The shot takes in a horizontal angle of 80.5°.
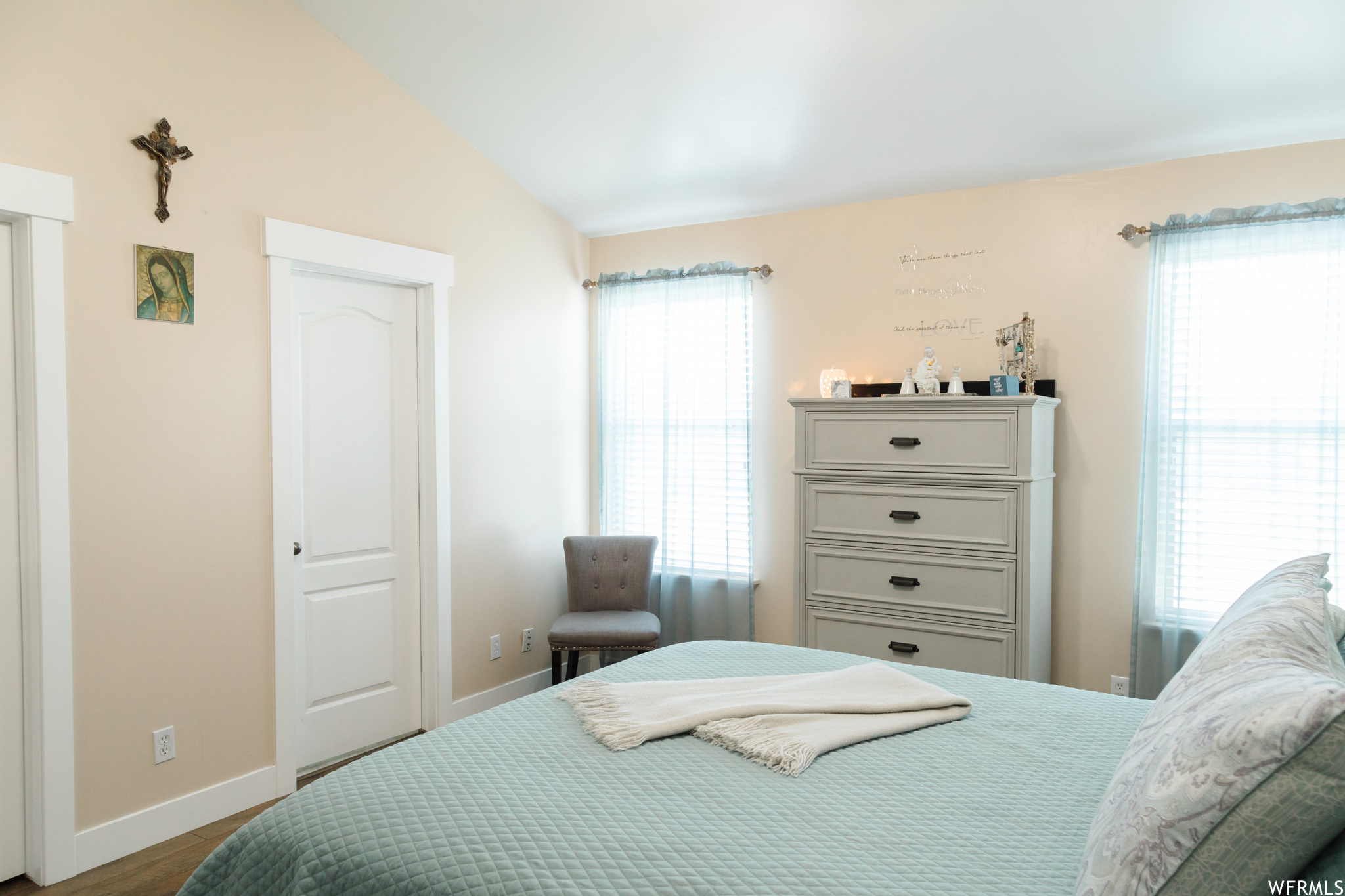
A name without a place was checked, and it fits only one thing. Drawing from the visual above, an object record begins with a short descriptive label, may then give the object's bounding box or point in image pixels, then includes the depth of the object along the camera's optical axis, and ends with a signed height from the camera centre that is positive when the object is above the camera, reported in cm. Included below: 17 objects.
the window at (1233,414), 282 +6
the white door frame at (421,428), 283 +1
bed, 111 -61
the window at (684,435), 395 -2
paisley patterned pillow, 78 -38
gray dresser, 295 -39
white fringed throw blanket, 152 -59
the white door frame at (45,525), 224 -27
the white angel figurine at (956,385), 316 +18
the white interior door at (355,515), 304 -34
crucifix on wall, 246 +88
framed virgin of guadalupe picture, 247 +46
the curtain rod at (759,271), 388 +78
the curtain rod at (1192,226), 280 +77
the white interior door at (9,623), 226 -55
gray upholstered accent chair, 388 -71
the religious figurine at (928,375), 325 +23
